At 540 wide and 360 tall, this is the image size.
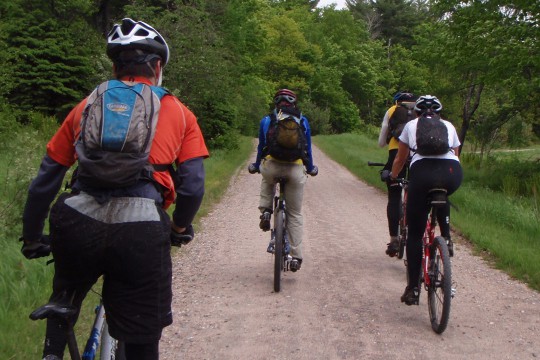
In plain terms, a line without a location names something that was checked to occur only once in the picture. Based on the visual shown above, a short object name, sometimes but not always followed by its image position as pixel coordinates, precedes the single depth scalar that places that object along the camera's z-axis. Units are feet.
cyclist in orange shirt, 8.25
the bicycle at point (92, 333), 8.52
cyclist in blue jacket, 20.61
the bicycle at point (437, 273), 16.12
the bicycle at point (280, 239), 20.48
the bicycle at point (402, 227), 23.52
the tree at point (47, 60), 91.18
